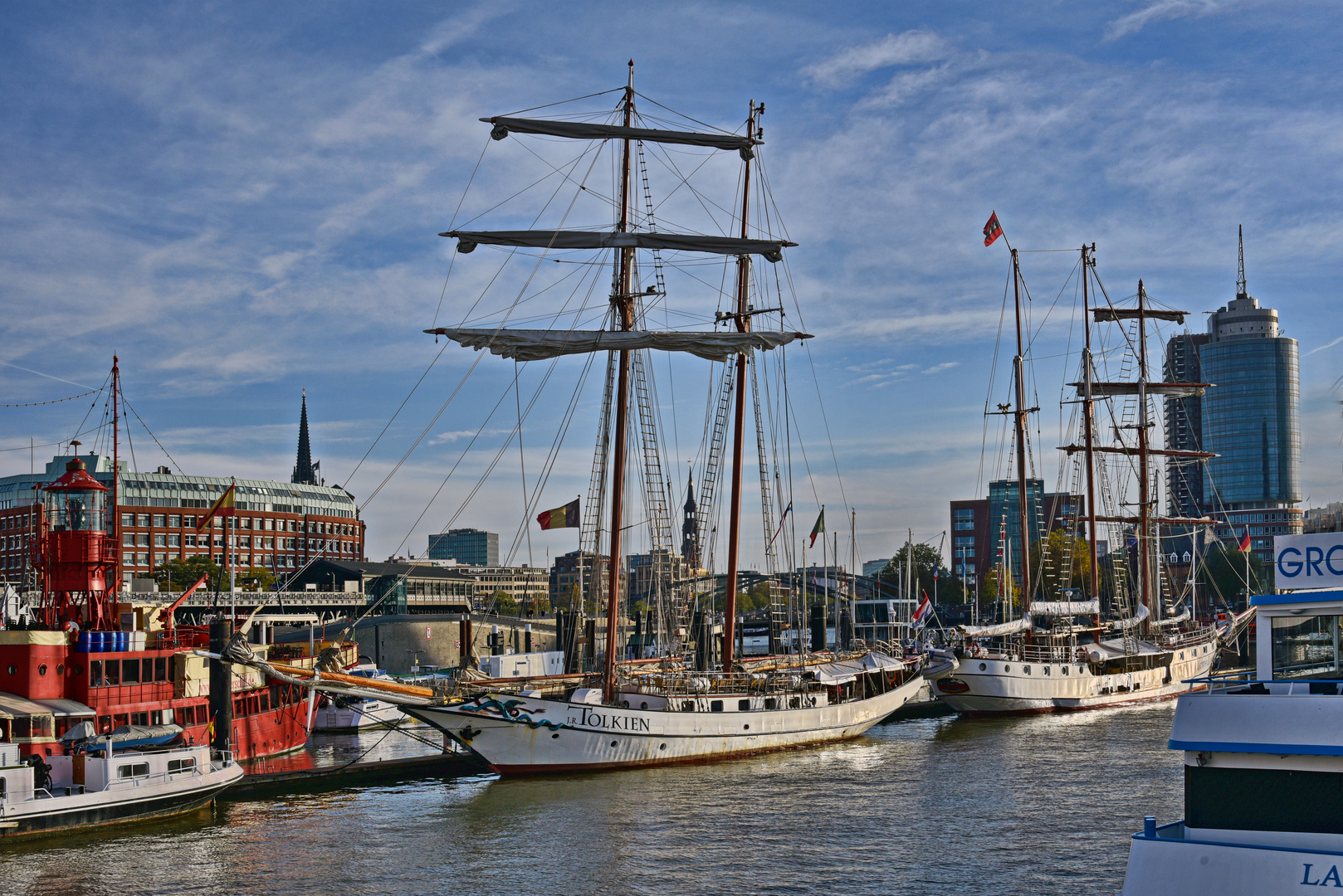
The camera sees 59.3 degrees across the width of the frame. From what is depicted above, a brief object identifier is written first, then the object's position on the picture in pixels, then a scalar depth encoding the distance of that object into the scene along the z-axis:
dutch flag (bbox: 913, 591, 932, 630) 75.31
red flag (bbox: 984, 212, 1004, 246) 70.50
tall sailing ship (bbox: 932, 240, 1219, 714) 66.19
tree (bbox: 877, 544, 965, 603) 182.02
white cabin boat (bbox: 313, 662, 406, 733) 62.84
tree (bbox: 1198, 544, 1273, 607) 153.25
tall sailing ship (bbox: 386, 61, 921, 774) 42.53
